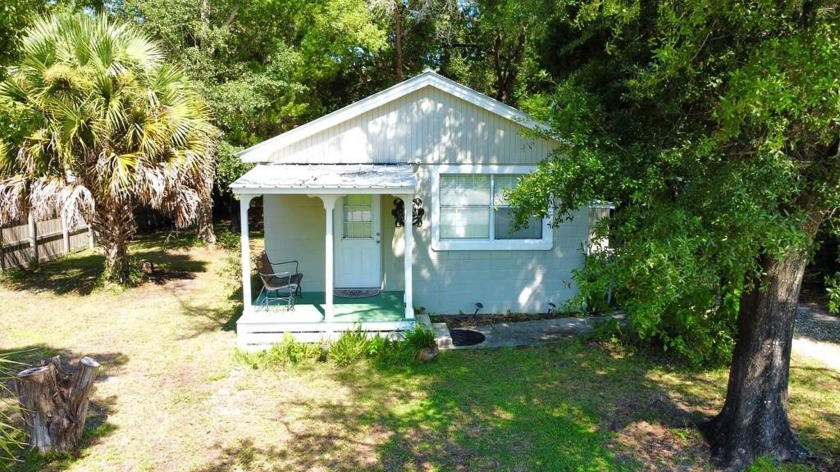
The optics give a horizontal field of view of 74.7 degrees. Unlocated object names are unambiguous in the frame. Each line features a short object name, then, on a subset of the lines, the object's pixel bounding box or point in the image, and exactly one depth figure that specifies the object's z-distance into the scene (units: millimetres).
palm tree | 10500
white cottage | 10078
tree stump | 5297
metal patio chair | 9156
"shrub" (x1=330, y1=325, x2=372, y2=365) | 8039
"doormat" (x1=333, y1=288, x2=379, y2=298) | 10315
